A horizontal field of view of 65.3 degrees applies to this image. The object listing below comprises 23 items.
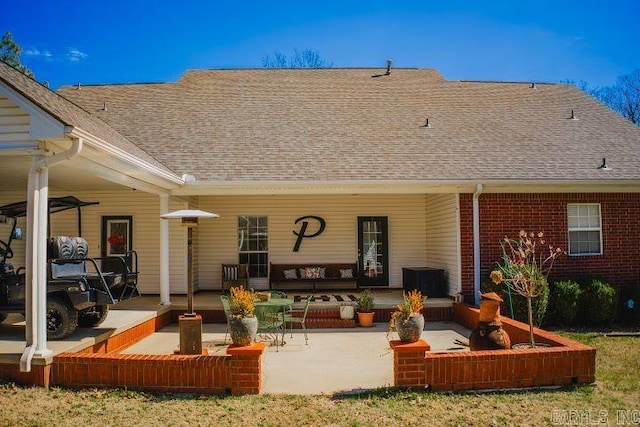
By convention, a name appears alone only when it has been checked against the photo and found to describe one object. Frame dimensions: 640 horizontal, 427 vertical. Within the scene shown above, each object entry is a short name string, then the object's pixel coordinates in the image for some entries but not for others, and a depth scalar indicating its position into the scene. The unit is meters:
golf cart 7.14
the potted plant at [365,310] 10.30
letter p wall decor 13.64
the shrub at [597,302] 10.30
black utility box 11.77
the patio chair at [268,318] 8.20
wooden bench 13.20
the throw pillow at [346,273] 13.33
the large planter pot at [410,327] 6.05
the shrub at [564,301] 10.14
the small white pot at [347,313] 10.43
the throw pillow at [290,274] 13.28
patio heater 7.29
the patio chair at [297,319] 8.83
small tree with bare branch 9.50
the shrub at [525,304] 9.66
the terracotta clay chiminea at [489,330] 6.56
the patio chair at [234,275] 12.89
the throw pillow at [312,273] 13.16
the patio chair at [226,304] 8.58
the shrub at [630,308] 10.96
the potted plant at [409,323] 6.05
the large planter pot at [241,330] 6.04
